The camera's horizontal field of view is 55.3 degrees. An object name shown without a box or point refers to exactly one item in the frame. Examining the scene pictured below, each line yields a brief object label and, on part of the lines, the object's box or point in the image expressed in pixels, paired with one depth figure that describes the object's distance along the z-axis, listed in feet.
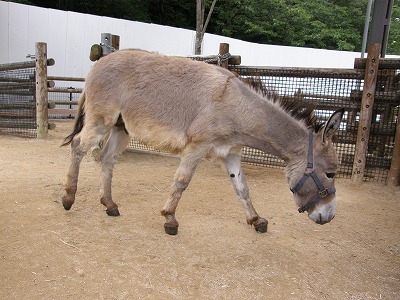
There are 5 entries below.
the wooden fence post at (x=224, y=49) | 21.16
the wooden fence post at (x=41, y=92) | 27.07
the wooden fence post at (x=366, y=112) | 18.45
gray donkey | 10.68
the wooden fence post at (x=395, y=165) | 18.45
